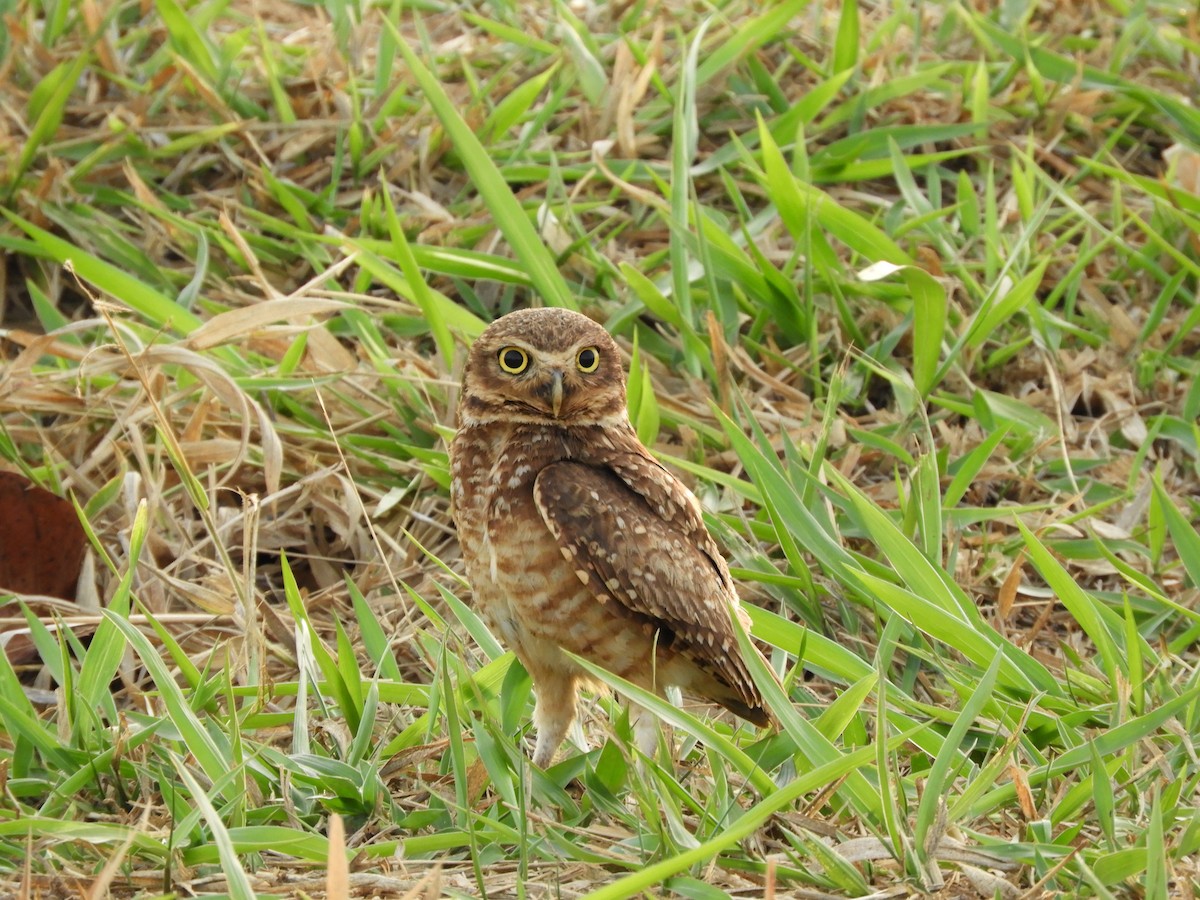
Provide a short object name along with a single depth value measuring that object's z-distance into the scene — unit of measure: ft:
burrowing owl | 20.43
